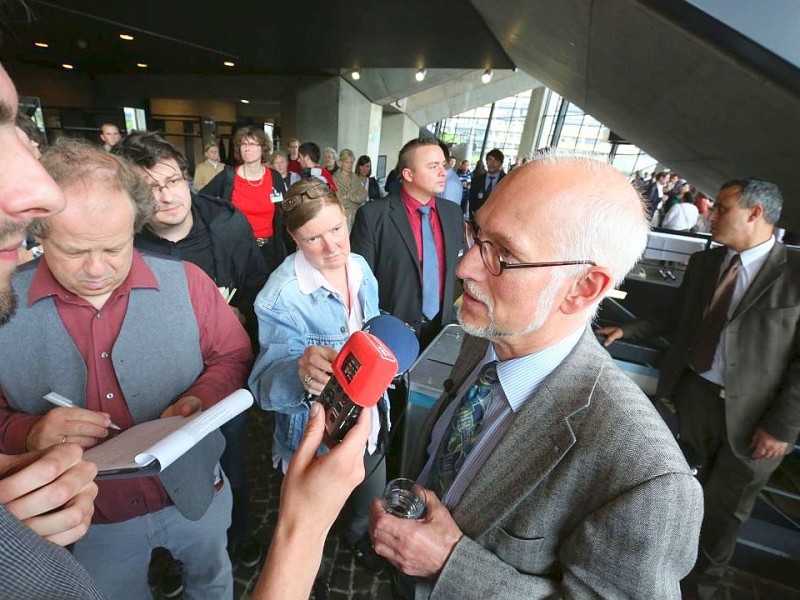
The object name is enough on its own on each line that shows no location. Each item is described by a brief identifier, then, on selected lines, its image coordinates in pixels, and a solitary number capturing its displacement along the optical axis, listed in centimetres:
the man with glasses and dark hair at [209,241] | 206
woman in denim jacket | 155
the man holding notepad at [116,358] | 121
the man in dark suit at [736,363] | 197
